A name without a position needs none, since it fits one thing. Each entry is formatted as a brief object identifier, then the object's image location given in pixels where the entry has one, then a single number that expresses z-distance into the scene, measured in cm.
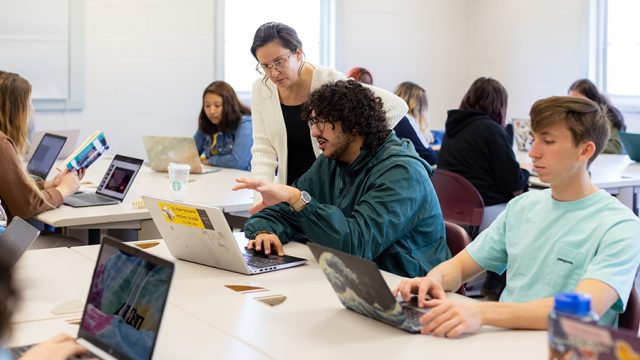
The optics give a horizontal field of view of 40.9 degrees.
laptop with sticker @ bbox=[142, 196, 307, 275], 232
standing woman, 313
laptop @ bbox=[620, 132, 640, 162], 523
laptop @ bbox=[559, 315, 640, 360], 120
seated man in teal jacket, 245
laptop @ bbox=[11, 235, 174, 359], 156
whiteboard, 571
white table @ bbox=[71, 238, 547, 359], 174
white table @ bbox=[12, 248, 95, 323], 206
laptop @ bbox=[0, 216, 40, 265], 228
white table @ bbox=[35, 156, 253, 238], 348
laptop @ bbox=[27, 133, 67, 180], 432
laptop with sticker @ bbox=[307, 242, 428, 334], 180
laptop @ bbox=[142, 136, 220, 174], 472
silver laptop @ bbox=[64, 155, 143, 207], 376
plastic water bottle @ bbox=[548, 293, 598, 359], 127
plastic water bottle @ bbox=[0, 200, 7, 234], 290
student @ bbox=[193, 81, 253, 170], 516
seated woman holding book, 337
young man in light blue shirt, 185
